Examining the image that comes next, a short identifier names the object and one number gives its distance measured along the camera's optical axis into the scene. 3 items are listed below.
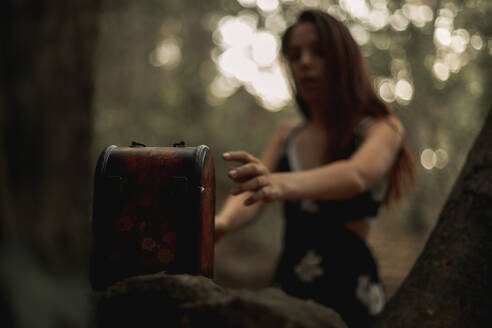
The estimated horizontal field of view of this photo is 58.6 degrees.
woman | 2.44
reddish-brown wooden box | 1.64
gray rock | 1.24
